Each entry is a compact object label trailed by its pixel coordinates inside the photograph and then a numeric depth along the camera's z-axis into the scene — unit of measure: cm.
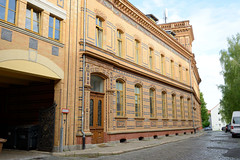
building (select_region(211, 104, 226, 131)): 9250
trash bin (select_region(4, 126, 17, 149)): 1203
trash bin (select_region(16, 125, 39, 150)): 1150
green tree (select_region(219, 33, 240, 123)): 3203
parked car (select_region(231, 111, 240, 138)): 2252
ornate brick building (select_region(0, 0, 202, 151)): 1044
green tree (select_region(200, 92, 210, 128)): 7038
